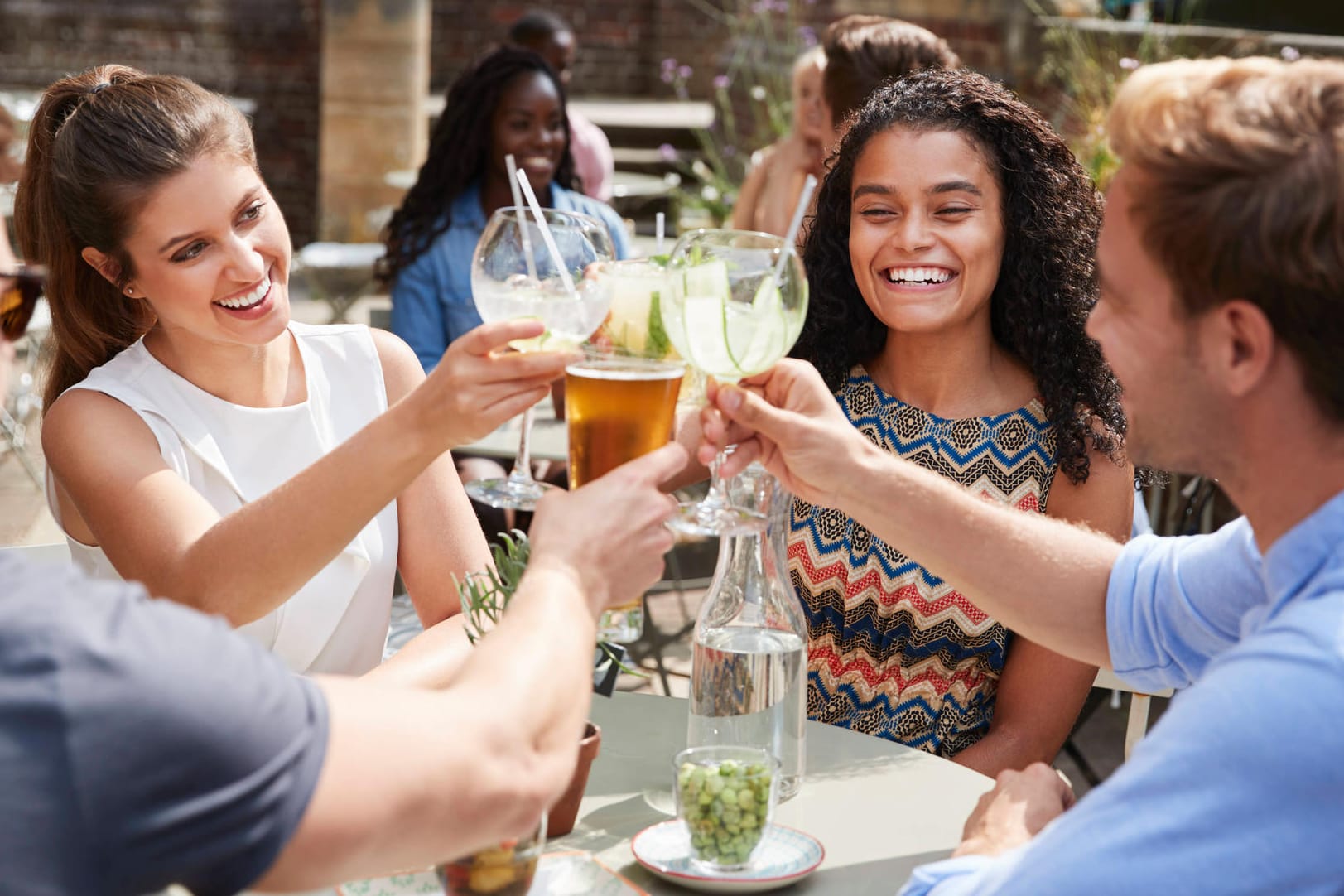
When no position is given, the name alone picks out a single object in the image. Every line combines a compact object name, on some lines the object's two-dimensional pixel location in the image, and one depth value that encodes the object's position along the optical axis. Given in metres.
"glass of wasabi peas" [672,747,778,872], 1.61
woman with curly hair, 2.50
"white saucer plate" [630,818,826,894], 1.63
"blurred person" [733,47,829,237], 5.36
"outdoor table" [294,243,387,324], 7.15
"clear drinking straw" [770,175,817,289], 1.61
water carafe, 1.86
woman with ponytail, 2.09
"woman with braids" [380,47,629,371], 4.73
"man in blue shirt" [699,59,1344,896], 1.22
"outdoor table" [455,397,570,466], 4.02
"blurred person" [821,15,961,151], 4.65
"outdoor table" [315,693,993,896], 1.72
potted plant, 1.69
